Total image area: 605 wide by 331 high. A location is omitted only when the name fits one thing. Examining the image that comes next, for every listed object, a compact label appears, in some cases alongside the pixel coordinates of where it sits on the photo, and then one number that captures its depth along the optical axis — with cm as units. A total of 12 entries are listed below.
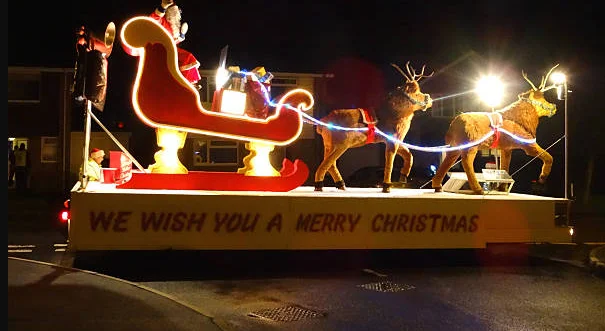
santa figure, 941
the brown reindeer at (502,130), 1070
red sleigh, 878
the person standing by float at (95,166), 948
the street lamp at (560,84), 1062
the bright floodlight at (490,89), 1203
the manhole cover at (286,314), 658
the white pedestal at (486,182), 1107
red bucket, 1009
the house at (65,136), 2656
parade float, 782
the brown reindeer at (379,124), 1077
